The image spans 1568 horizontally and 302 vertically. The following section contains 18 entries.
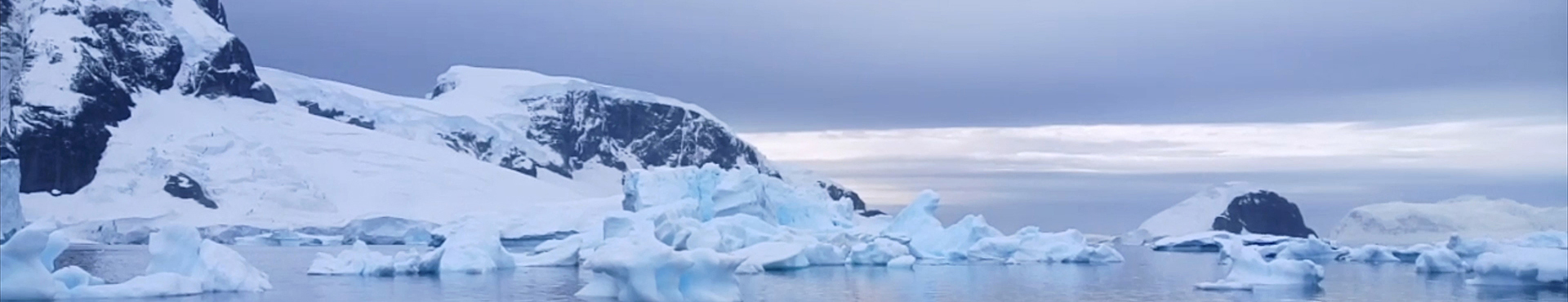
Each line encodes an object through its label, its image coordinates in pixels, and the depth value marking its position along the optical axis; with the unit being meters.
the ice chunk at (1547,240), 38.16
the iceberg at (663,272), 20.73
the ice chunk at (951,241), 43.59
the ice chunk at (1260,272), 27.84
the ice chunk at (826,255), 38.97
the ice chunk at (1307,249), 45.78
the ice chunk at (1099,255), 44.81
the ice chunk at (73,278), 21.81
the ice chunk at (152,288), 21.69
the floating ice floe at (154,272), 19.78
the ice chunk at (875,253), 39.72
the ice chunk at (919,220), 43.88
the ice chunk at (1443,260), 36.88
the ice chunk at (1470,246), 36.44
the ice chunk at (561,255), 39.12
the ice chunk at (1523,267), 25.52
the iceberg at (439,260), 31.75
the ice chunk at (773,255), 33.56
